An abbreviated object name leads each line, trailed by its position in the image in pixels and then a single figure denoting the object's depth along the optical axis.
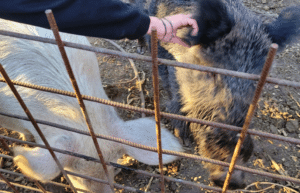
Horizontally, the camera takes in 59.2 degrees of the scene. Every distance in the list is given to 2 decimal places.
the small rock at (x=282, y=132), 2.32
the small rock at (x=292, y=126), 2.34
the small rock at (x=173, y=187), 2.09
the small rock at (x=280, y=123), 2.39
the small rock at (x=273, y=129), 2.35
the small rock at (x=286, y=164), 2.13
